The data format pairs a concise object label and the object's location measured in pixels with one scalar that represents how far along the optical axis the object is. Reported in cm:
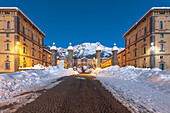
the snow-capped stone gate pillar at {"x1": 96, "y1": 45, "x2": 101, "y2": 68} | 2275
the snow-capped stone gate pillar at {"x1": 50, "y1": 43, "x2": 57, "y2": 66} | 2081
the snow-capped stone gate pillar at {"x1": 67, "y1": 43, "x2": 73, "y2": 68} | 2335
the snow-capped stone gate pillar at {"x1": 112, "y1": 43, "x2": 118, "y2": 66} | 1992
